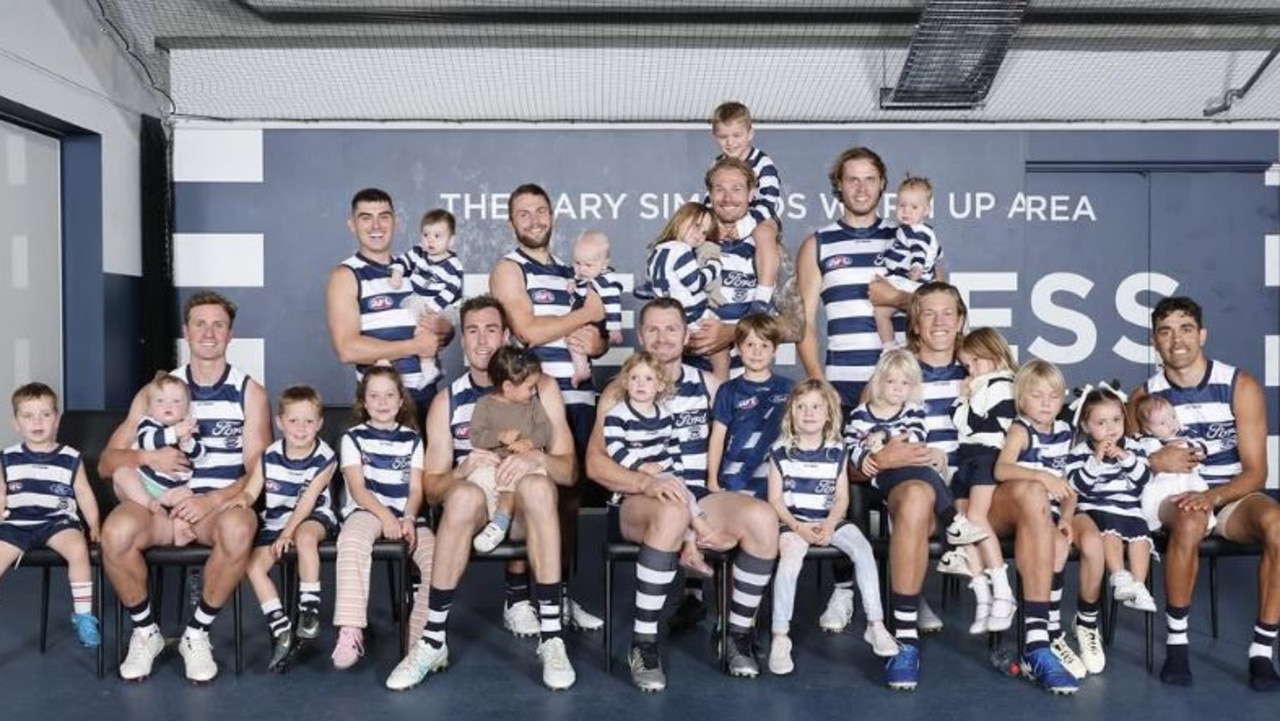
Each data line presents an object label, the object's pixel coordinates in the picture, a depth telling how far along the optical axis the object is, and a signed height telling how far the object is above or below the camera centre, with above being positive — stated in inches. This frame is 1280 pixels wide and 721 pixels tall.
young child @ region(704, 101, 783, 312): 163.3 +20.9
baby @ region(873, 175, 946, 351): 162.9 +12.8
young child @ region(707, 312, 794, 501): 147.9 -9.0
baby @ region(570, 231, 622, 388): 164.6 +8.8
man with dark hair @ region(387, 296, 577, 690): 136.8 -19.5
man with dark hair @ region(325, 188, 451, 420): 161.2 +4.6
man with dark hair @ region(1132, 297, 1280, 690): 137.9 -14.2
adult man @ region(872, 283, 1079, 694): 135.5 -23.6
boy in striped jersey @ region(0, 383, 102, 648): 142.9 -17.9
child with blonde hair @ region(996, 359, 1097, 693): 137.0 -14.0
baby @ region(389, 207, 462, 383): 166.2 +10.6
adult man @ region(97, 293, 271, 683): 138.0 -16.8
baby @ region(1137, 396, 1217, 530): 147.5 -12.0
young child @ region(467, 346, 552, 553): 146.0 -7.7
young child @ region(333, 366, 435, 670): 138.4 -17.2
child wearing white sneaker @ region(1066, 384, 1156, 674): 141.5 -18.8
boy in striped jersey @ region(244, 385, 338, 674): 140.7 -19.1
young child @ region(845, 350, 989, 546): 141.6 -9.5
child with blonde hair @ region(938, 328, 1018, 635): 140.5 -12.8
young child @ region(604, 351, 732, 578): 144.7 -9.3
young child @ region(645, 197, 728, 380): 159.8 +10.8
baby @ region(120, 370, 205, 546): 145.7 -10.5
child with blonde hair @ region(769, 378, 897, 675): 139.4 -17.8
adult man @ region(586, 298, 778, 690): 137.0 -20.0
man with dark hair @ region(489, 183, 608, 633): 160.7 +5.1
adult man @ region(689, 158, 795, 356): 159.9 +11.8
